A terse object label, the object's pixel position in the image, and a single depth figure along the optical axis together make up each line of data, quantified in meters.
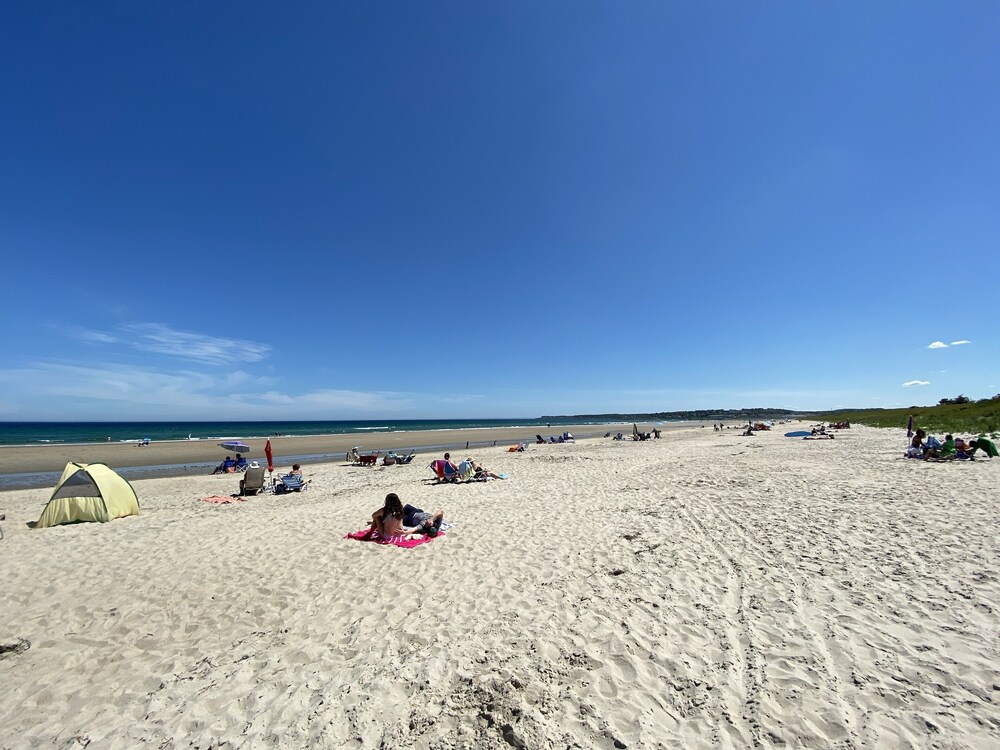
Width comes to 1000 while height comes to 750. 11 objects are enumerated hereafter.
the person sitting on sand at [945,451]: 16.74
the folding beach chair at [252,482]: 15.32
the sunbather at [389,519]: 8.56
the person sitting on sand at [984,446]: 16.45
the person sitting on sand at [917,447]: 17.77
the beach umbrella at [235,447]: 22.31
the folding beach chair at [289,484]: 15.73
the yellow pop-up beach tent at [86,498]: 10.42
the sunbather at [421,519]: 8.88
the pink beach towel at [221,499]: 14.20
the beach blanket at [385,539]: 8.32
